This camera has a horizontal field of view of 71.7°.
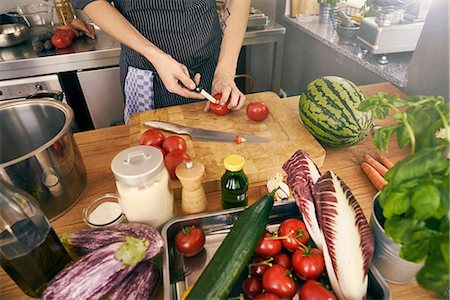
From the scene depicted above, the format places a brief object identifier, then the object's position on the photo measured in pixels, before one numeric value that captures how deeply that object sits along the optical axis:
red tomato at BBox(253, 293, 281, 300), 0.55
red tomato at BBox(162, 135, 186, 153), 0.94
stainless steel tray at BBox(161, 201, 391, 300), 0.64
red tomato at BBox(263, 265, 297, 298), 0.57
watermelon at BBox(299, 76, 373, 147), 0.93
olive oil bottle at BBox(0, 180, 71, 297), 0.57
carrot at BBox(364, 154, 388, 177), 0.87
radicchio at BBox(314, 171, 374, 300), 0.54
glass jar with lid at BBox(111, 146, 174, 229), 0.62
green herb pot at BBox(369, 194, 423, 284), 0.55
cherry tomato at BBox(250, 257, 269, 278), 0.62
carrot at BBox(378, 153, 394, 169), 0.90
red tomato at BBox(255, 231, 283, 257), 0.64
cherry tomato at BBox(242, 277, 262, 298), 0.60
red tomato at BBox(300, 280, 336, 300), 0.55
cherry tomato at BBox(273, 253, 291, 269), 0.64
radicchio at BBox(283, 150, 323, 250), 0.64
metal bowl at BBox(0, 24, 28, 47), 1.94
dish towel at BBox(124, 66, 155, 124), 1.34
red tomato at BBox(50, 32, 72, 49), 1.91
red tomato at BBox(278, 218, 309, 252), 0.65
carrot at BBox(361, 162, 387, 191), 0.83
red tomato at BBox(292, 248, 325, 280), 0.60
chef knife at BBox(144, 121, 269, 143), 1.02
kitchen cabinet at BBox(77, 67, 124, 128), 1.99
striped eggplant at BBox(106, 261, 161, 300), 0.57
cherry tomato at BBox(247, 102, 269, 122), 1.11
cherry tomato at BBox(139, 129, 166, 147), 0.96
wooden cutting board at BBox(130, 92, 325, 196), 0.91
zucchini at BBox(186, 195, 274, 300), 0.53
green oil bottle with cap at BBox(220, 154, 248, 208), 0.68
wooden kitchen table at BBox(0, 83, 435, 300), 0.65
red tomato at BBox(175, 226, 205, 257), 0.66
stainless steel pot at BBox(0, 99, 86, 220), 0.68
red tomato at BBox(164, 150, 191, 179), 0.85
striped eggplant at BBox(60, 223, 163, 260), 0.60
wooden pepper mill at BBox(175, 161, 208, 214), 0.70
